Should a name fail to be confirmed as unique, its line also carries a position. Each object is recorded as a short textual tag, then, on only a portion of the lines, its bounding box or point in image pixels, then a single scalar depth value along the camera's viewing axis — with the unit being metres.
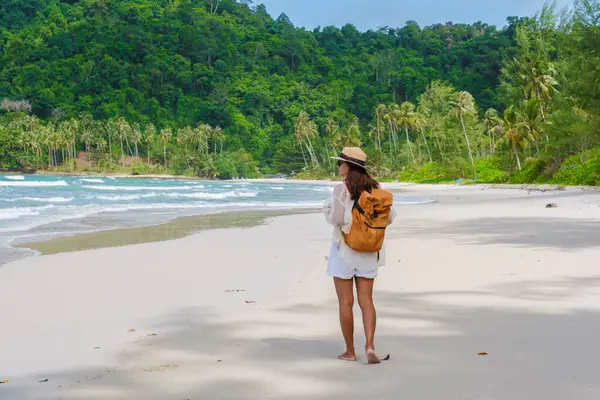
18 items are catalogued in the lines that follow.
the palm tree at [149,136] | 132.15
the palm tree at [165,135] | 130.74
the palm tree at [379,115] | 108.12
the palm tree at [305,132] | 117.62
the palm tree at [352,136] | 104.88
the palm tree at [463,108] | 64.62
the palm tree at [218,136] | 134.38
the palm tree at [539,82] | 56.22
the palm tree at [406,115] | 89.00
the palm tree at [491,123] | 83.38
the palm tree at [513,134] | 50.09
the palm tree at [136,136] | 129.75
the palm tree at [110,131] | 129.75
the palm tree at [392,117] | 97.62
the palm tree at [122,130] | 129.75
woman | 4.34
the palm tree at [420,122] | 89.12
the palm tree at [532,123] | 50.19
